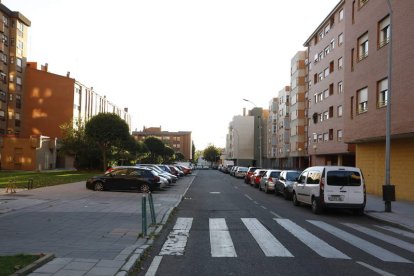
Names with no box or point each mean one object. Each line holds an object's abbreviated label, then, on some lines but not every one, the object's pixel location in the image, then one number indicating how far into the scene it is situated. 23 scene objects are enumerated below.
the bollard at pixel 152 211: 11.82
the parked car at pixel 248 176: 40.34
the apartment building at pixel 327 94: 44.38
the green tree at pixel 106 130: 48.28
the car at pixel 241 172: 54.48
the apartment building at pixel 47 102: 66.50
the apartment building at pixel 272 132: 81.94
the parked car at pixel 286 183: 22.56
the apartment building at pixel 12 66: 58.84
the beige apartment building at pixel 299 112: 60.47
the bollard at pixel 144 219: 9.79
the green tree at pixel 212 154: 154.25
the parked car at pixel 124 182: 24.84
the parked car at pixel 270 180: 27.30
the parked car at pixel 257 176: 33.69
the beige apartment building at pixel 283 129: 69.75
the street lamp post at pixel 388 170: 16.62
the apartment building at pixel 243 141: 112.50
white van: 15.94
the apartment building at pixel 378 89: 20.72
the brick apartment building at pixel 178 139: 171.88
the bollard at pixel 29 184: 23.93
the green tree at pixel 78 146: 52.22
